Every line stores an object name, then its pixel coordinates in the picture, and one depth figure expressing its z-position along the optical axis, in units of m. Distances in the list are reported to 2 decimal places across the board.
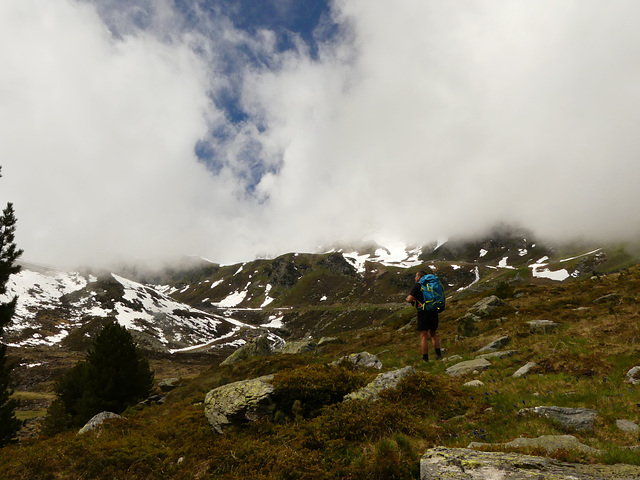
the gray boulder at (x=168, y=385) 30.47
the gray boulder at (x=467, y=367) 11.37
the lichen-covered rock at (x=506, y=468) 3.81
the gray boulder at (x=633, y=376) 7.74
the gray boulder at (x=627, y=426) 5.57
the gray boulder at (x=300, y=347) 29.73
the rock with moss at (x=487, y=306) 25.34
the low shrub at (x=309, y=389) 9.18
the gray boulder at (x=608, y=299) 20.36
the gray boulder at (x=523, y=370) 9.81
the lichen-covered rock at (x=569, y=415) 6.10
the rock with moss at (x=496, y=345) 14.27
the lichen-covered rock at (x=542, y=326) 15.21
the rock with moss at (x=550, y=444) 4.98
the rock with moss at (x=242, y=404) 8.93
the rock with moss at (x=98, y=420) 14.25
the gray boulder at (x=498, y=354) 12.38
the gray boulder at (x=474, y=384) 9.55
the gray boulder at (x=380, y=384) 8.63
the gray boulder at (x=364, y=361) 15.07
